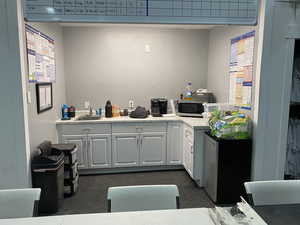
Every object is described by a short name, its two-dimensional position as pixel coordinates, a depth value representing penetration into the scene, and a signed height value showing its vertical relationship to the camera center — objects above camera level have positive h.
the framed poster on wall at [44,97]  2.83 -0.16
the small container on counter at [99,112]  4.03 -0.47
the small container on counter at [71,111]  3.89 -0.45
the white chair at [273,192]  1.65 -0.75
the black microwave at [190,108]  3.92 -0.38
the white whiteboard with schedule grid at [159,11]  1.53 +0.50
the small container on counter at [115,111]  4.08 -0.46
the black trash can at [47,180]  2.54 -1.05
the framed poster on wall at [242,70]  2.86 +0.22
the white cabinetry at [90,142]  3.63 -0.90
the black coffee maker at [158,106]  4.09 -0.36
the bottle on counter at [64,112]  3.82 -0.46
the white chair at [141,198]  1.55 -0.76
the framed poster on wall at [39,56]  2.63 +0.37
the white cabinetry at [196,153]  3.21 -0.95
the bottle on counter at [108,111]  3.96 -0.44
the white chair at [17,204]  1.50 -0.77
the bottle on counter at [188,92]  4.04 -0.11
